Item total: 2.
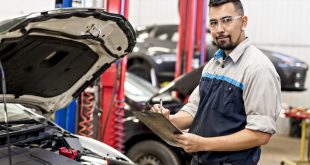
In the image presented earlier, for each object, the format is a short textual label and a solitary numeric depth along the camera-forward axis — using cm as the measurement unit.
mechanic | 229
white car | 220
